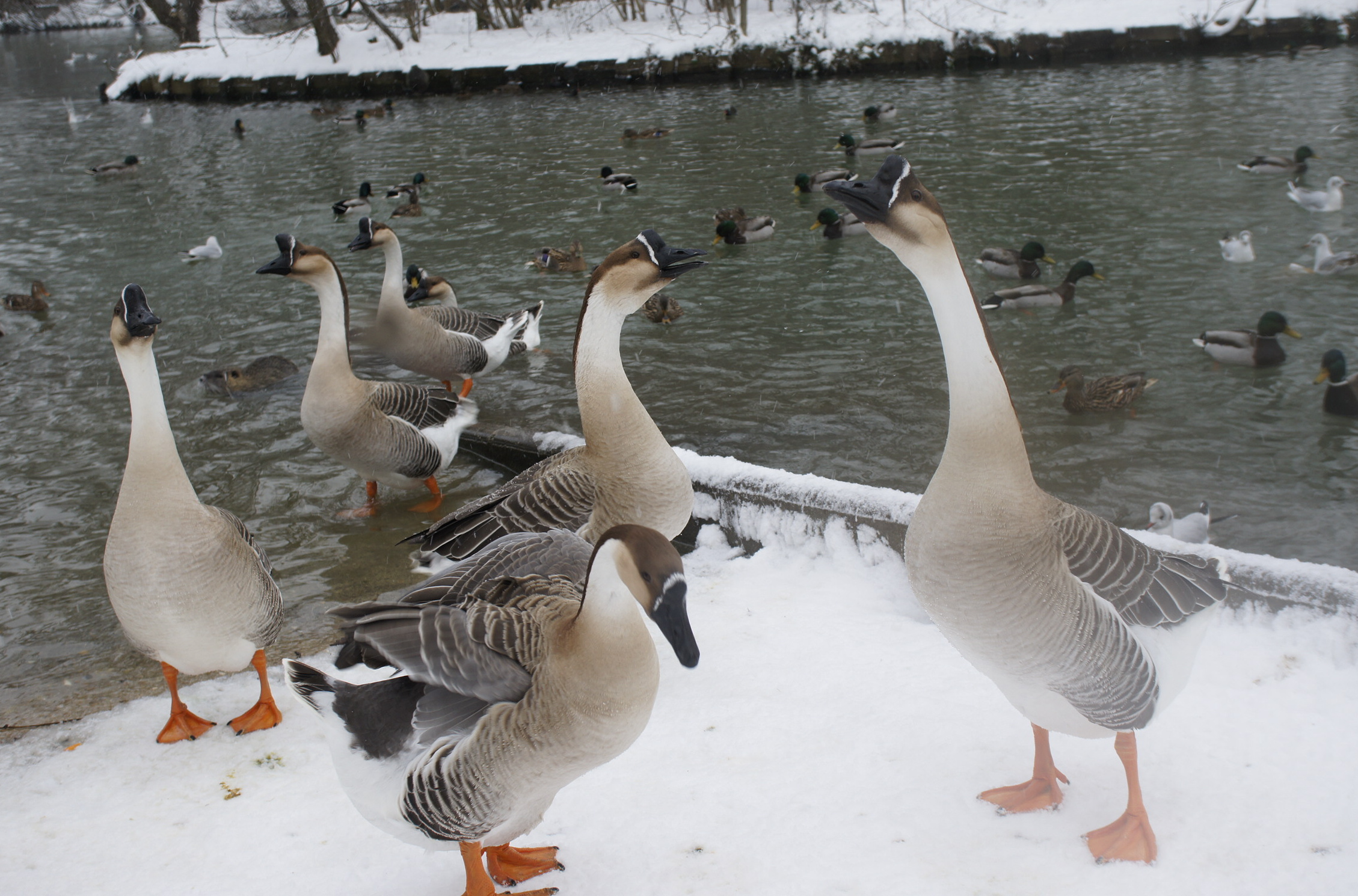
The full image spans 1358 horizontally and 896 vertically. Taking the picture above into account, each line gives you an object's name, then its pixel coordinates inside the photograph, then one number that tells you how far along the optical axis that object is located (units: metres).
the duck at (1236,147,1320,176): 12.18
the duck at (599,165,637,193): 14.43
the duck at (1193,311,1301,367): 7.55
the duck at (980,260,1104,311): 9.20
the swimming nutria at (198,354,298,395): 8.35
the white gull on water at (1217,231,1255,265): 9.62
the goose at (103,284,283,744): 3.63
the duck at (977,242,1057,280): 9.98
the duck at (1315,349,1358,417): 6.73
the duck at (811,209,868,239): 12.12
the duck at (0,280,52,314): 10.90
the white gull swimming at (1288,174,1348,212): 11.00
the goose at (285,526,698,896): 2.52
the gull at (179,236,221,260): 12.75
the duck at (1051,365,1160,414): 6.95
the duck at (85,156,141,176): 18.98
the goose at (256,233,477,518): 6.16
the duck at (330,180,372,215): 14.83
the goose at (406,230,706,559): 4.12
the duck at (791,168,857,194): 13.95
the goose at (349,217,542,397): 8.34
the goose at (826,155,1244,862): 2.70
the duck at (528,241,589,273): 11.22
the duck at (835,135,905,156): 15.75
